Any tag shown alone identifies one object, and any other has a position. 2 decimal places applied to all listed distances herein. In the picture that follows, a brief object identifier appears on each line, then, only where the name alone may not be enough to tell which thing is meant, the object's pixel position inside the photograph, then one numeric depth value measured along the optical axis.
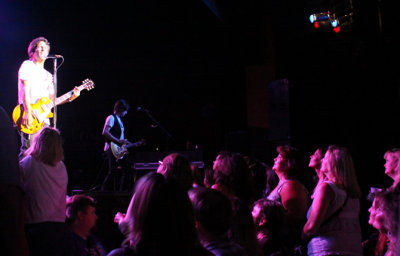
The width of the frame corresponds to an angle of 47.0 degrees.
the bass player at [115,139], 7.25
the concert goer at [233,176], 3.44
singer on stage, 5.24
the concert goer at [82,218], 3.63
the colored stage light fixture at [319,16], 6.61
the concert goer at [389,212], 2.47
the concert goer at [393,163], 4.04
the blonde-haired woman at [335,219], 3.29
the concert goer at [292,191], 3.71
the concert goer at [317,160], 4.12
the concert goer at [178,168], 3.31
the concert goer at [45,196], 3.13
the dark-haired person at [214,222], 2.03
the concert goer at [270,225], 3.30
